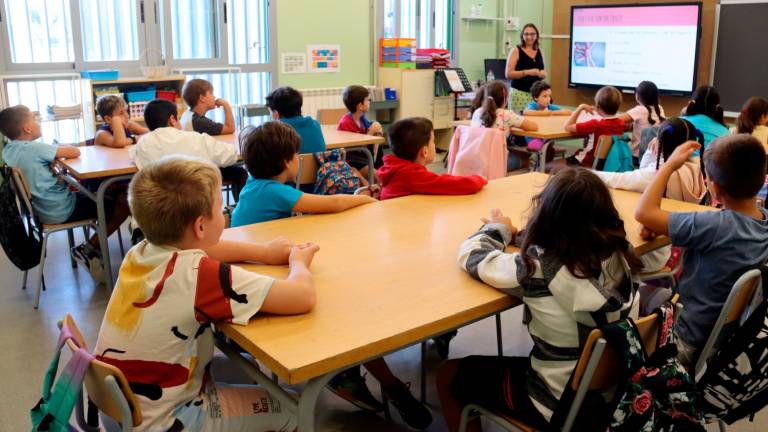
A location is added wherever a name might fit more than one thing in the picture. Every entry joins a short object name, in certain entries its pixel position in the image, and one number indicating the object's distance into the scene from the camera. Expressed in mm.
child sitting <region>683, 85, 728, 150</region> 4062
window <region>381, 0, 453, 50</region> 7598
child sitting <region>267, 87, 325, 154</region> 3904
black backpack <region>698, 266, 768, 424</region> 1774
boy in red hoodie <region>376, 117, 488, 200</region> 2658
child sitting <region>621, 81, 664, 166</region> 5250
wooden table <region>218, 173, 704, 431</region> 1367
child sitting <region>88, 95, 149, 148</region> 4070
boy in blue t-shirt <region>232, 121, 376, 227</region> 2396
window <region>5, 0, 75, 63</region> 5391
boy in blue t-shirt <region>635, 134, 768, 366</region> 1978
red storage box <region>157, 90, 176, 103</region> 5809
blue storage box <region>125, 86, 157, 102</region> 5660
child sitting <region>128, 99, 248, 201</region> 3486
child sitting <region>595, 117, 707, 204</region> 2686
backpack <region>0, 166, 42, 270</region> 3387
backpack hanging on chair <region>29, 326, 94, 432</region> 1373
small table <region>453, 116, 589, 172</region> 4859
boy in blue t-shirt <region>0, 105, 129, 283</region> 3547
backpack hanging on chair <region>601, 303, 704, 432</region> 1453
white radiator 6938
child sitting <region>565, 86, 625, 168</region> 4961
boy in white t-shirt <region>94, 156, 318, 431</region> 1455
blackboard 6793
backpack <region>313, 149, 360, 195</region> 3420
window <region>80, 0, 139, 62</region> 5730
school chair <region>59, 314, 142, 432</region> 1351
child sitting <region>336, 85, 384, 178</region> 4699
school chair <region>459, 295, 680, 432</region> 1414
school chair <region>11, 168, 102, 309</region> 3348
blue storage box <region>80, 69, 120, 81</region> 5485
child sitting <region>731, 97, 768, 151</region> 4012
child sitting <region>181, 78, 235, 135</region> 4414
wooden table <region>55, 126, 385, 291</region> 3389
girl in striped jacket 1557
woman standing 6938
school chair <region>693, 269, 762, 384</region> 1739
